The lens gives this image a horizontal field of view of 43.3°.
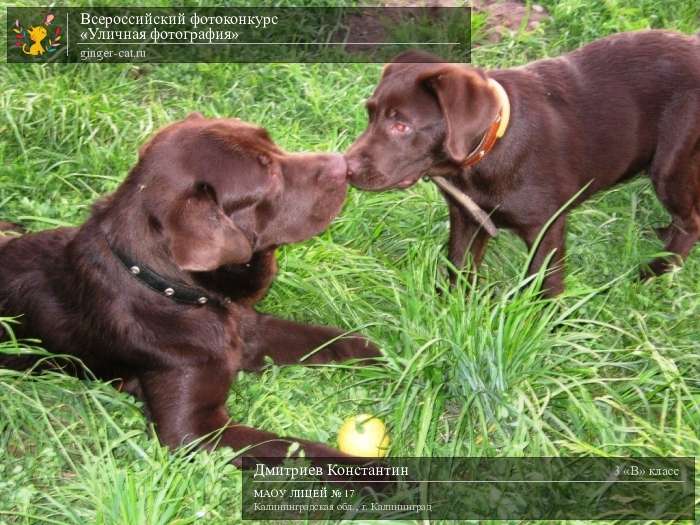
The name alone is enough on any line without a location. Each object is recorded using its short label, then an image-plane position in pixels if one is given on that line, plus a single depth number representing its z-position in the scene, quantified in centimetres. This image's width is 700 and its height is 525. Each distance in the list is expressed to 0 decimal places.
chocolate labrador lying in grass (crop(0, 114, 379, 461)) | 280
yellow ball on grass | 300
